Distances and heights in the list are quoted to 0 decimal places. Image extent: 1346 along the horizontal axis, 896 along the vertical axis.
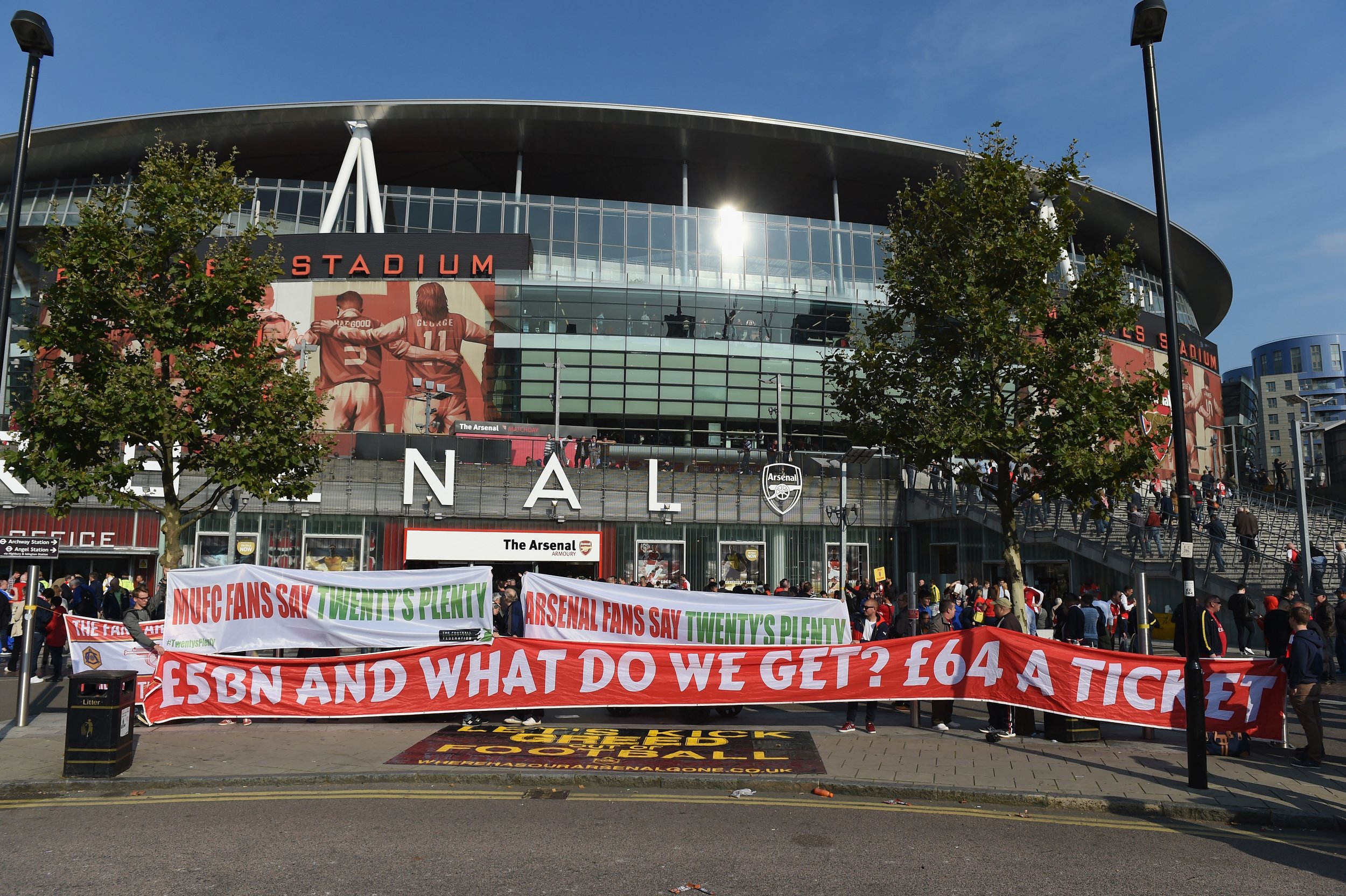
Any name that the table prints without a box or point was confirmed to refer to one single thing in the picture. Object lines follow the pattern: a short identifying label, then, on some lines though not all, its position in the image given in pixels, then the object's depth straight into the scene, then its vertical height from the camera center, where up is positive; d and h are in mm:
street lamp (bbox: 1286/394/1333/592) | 21266 +1656
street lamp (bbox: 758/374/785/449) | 44662 +7232
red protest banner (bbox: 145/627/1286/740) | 12086 -1328
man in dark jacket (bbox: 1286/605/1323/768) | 10734 -1258
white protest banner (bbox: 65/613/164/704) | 13164 -1150
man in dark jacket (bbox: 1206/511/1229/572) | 24359 +994
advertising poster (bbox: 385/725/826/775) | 10398 -2078
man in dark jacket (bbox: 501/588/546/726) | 13062 -757
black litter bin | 9703 -1590
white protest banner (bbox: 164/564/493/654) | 13211 -475
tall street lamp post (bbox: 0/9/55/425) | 12312 +6548
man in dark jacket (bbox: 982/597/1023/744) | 12055 -1912
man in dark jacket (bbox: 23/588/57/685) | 18000 -885
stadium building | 46938 +16531
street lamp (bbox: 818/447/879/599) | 29359 +2173
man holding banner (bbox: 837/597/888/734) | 12422 -950
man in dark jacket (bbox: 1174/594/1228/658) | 12852 -847
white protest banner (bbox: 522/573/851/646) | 13797 -613
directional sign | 13539 +368
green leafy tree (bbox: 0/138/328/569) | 14117 +3316
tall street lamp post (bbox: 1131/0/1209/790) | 9641 +1708
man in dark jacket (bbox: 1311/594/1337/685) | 17219 -805
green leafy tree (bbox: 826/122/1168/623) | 14953 +3798
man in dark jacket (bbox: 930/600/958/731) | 12906 -801
